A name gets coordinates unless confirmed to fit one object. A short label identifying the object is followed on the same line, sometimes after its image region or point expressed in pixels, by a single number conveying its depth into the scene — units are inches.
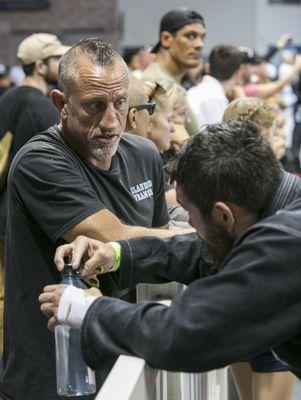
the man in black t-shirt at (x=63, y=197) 101.8
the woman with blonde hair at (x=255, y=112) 177.0
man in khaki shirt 237.3
